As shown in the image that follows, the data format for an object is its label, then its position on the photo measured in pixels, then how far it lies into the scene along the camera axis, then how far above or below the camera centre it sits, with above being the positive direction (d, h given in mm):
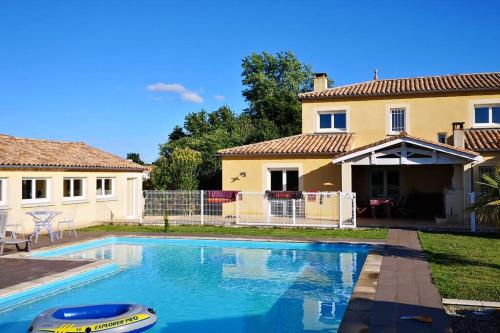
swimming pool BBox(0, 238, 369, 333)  9062 -2578
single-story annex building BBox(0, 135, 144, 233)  18703 +250
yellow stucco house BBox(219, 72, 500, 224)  23297 +2266
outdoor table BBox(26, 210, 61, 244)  17078 -1333
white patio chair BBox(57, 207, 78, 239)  20981 -1497
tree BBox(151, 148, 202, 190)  27594 +787
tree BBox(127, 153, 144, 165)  82725 +5470
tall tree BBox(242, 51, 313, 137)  56219 +13924
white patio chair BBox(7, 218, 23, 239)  18250 -1630
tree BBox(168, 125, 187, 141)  53031 +6100
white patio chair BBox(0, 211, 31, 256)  14203 -1650
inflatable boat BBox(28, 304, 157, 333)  7093 -2199
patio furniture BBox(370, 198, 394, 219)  23406 -1007
